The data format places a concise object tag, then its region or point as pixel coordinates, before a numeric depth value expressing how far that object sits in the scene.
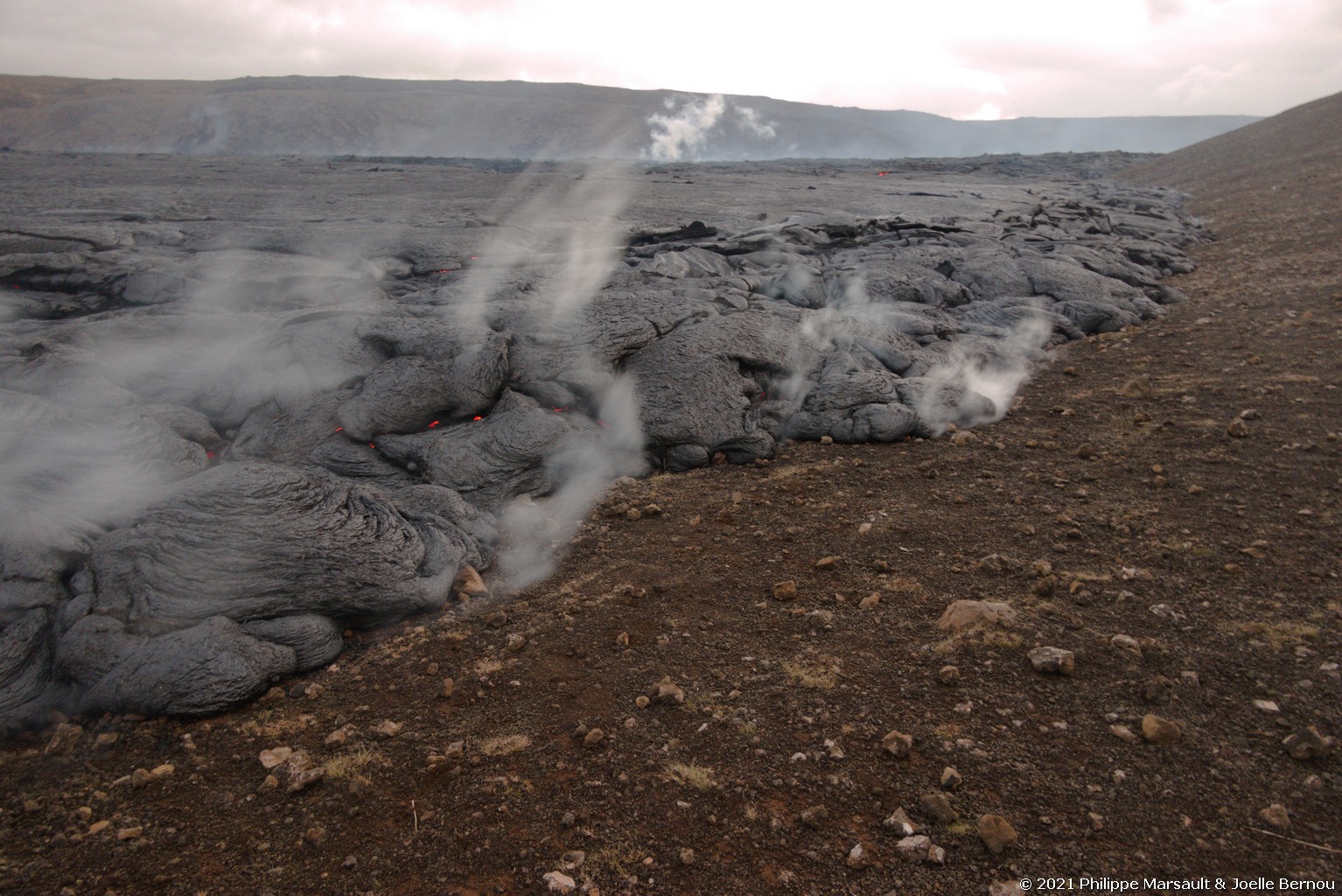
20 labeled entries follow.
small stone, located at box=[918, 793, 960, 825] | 2.74
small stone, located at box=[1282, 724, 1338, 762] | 2.82
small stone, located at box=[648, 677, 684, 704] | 3.56
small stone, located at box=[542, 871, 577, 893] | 2.61
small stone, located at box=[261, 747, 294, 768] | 3.32
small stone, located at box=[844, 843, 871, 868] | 2.62
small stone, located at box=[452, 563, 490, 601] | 4.74
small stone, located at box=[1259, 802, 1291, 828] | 2.56
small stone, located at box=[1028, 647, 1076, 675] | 3.42
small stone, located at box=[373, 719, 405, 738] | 3.50
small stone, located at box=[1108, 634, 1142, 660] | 3.51
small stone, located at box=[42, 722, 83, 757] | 3.45
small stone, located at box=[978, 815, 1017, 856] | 2.60
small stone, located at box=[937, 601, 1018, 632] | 3.83
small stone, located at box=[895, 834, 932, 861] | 2.62
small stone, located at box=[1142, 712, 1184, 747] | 2.97
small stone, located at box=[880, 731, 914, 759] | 3.07
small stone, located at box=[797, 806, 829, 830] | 2.80
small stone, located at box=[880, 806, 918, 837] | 2.72
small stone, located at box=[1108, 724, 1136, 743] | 3.02
